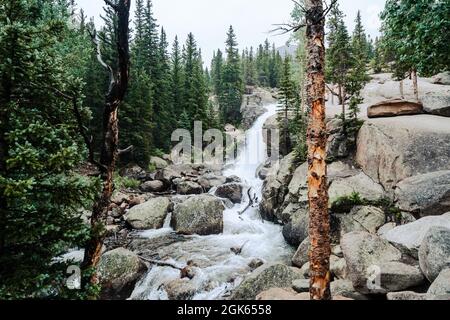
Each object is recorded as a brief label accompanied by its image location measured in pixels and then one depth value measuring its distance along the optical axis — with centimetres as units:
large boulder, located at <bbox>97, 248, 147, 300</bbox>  1052
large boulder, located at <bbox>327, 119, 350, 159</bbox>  1794
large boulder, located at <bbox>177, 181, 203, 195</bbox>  2523
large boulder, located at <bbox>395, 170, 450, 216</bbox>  1118
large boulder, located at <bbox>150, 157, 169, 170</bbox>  3356
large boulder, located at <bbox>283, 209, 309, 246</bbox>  1503
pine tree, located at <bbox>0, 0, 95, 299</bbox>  484
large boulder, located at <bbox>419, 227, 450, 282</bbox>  765
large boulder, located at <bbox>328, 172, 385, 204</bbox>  1425
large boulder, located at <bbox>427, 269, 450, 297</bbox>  658
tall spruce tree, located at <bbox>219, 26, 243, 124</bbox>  5834
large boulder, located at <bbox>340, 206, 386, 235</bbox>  1280
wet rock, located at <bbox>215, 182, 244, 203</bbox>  2367
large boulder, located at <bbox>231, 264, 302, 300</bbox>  948
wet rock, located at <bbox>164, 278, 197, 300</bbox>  1020
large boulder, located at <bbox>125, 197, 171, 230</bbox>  1802
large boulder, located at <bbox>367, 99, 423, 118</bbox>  1800
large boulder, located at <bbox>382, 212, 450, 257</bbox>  951
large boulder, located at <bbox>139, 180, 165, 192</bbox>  2619
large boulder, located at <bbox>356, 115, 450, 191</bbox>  1383
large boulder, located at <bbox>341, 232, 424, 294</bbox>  830
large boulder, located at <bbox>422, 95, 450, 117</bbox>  1822
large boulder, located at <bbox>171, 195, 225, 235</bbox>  1731
